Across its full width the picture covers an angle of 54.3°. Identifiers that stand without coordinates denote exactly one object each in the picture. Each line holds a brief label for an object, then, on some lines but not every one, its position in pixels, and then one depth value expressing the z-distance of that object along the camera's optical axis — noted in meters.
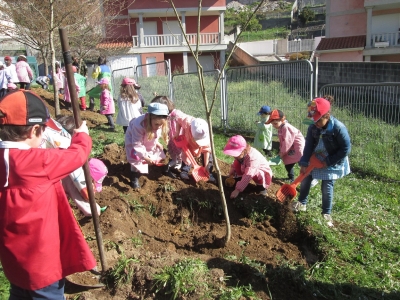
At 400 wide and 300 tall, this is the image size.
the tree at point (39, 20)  11.30
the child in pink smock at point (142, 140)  5.00
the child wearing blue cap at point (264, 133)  7.28
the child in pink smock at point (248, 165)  4.62
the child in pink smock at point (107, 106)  9.83
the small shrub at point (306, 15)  46.34
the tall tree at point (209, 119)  3.12
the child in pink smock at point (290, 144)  5.80
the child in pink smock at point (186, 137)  5.20
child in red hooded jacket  2.30
